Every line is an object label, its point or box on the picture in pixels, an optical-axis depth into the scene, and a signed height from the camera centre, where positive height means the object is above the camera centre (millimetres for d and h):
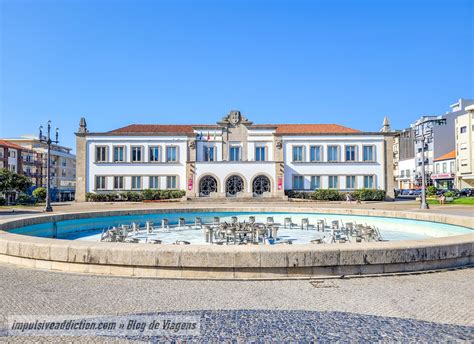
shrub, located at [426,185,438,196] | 44812 -1120
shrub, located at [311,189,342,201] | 42469 -1518
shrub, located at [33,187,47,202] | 43781 -1354
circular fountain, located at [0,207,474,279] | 6980 -1570
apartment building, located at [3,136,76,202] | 80688 +4498
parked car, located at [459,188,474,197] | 47750 -1499
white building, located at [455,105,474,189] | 60438 +5918
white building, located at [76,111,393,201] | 44781 +3375
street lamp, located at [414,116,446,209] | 25931 +37
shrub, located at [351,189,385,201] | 42281 -1516
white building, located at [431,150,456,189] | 65750 +2232
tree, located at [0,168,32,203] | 38031 +173
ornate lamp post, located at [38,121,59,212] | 25147 +3322
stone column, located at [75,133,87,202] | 44500 +2120
